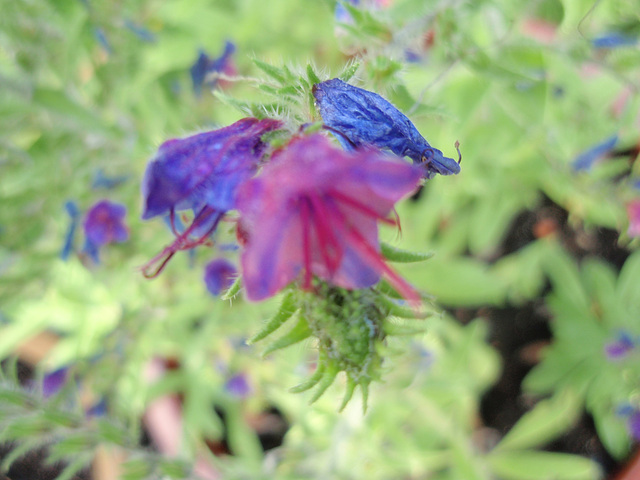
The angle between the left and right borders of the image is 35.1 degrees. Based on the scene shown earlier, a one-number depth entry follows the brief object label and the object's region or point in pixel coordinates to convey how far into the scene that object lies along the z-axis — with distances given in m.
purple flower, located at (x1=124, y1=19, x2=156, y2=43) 0.28
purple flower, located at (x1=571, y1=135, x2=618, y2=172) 0.25
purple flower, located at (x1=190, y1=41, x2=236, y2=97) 0.27
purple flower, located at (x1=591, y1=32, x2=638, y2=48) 0.20
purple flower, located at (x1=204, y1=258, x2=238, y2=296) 0.23
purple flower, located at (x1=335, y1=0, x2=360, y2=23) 0.19
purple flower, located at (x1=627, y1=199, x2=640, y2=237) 0.26
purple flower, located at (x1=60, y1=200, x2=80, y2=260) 0.24
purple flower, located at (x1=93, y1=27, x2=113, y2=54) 0.26
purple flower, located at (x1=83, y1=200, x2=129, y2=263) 0.24
